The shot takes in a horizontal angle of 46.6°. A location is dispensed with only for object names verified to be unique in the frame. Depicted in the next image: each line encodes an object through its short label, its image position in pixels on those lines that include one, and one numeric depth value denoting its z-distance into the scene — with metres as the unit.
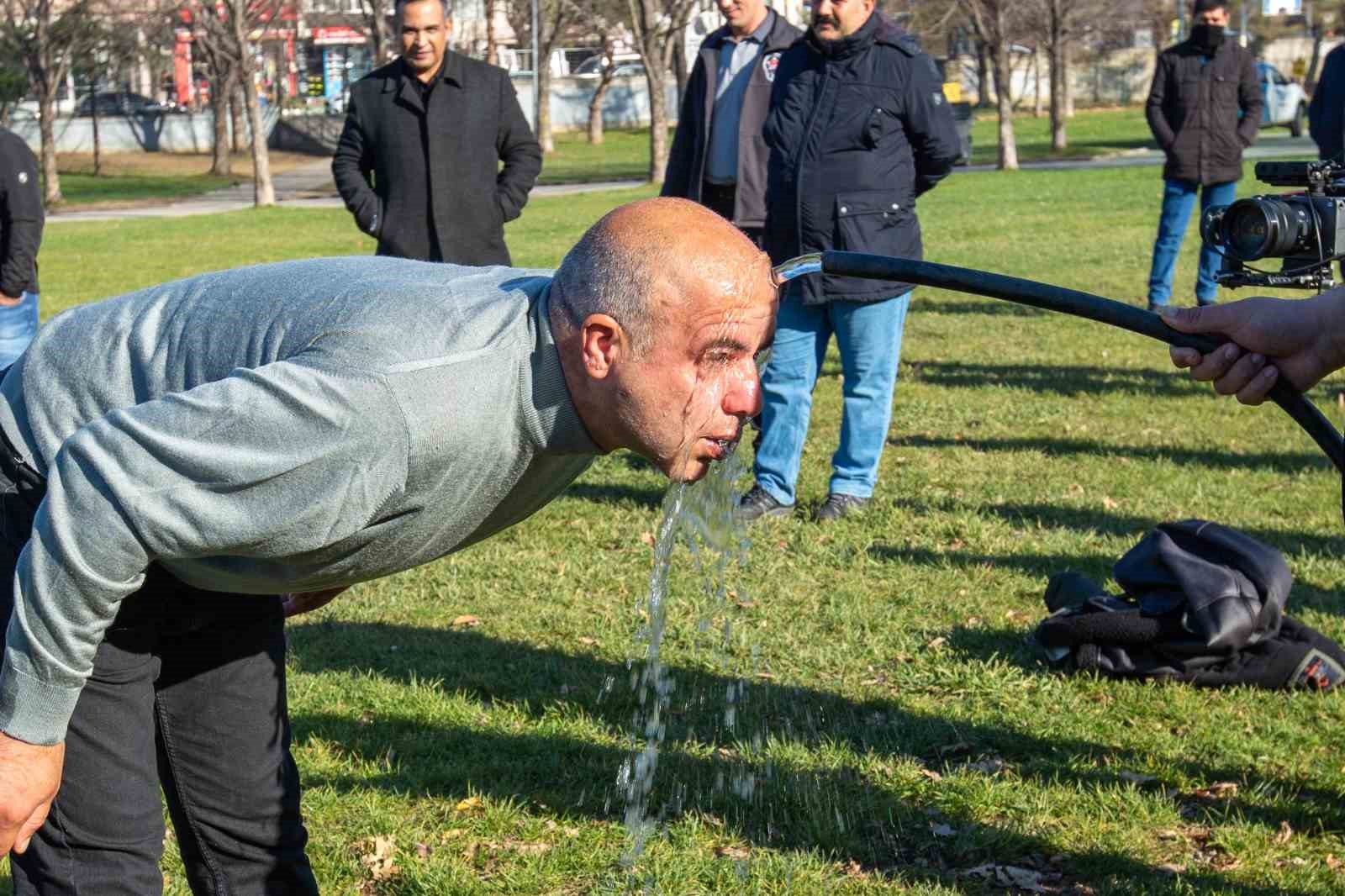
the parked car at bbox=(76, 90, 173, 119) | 57.03
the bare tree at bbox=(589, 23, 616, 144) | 56.69
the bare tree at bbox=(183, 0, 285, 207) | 33.66
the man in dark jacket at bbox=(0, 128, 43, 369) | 8.30
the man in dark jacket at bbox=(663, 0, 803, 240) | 7.59
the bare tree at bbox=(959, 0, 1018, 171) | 35.72
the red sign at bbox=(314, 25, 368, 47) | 68.44
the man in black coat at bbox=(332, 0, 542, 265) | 7.39
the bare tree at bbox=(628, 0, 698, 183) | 35.84
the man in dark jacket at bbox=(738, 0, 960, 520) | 6.91
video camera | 2.92
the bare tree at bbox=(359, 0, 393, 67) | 36.25
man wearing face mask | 12.05
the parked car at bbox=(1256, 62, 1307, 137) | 43.78
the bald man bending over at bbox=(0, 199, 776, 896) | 2.29
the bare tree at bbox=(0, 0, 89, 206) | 36.84
